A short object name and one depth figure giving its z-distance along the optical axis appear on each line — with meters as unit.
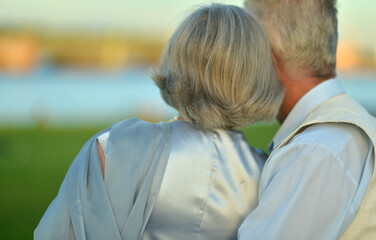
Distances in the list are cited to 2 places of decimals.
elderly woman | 2.99
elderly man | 2.96
